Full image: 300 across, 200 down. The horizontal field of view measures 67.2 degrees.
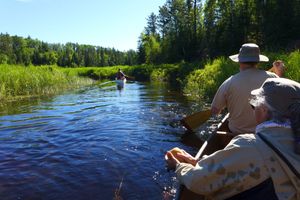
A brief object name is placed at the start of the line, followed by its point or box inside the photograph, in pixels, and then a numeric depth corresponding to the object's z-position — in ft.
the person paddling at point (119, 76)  64.11
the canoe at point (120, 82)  61.89
